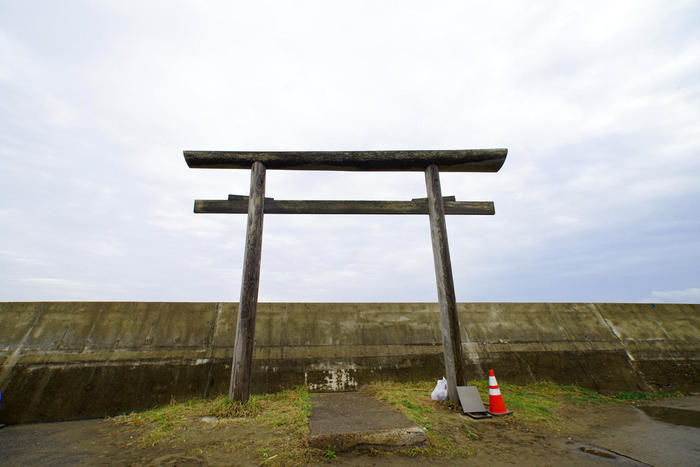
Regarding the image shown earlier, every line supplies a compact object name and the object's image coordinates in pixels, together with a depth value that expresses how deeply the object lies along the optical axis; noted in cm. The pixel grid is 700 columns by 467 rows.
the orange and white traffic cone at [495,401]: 427
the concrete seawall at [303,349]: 527
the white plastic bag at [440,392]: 470
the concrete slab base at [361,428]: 309
